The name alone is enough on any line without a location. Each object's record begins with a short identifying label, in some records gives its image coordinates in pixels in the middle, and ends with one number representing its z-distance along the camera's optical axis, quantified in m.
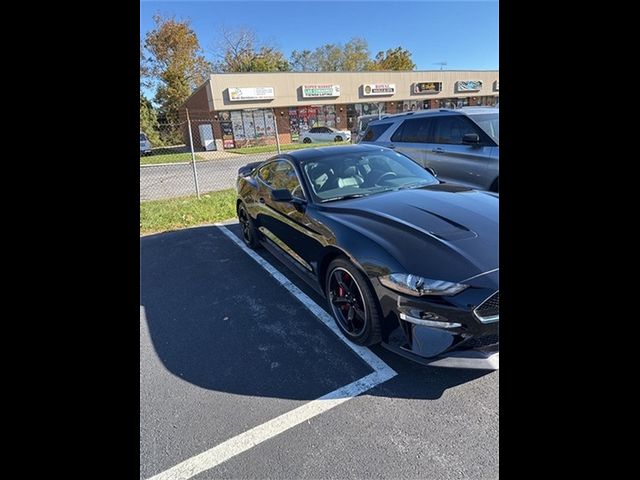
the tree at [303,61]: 63.59
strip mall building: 28.62
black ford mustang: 2.24
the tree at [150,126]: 31.57
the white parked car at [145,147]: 24.35
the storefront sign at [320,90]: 31.20
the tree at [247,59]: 47.22
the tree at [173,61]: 42.03
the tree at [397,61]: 52.97
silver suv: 5.80
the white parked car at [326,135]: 28.88
